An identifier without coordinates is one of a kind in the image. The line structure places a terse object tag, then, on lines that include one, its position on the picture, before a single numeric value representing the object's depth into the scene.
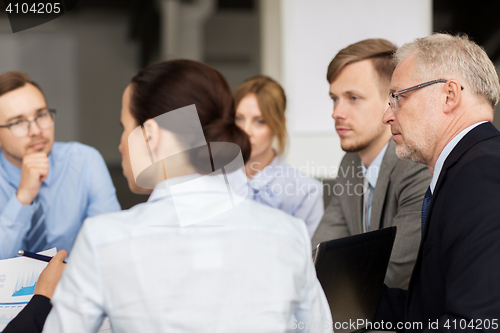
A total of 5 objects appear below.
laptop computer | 2.82
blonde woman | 3.51
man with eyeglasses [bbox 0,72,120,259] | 3.21
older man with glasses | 2.70
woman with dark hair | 2.52
